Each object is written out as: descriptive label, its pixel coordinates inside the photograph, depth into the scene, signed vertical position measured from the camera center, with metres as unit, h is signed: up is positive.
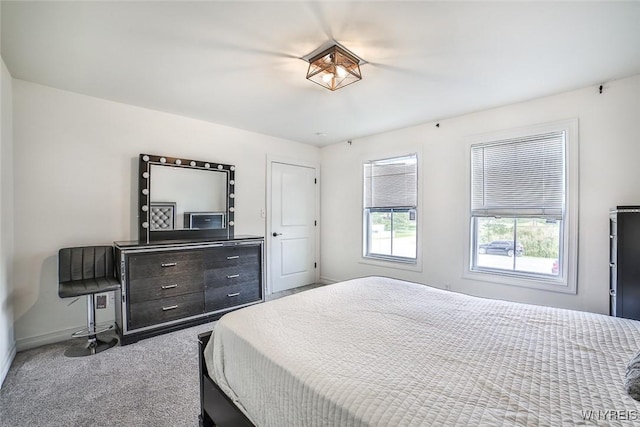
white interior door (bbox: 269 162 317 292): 4.56 -0.22
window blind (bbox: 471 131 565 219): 2.89 +0.41
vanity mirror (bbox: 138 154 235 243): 3.25 +0.16
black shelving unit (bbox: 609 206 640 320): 2.11 -0.36
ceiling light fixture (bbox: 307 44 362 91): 2.09 +1.13
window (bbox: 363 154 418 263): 4.02 +0.08
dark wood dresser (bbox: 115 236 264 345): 2.79 -0.77
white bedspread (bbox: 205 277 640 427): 0.89 -0.60
